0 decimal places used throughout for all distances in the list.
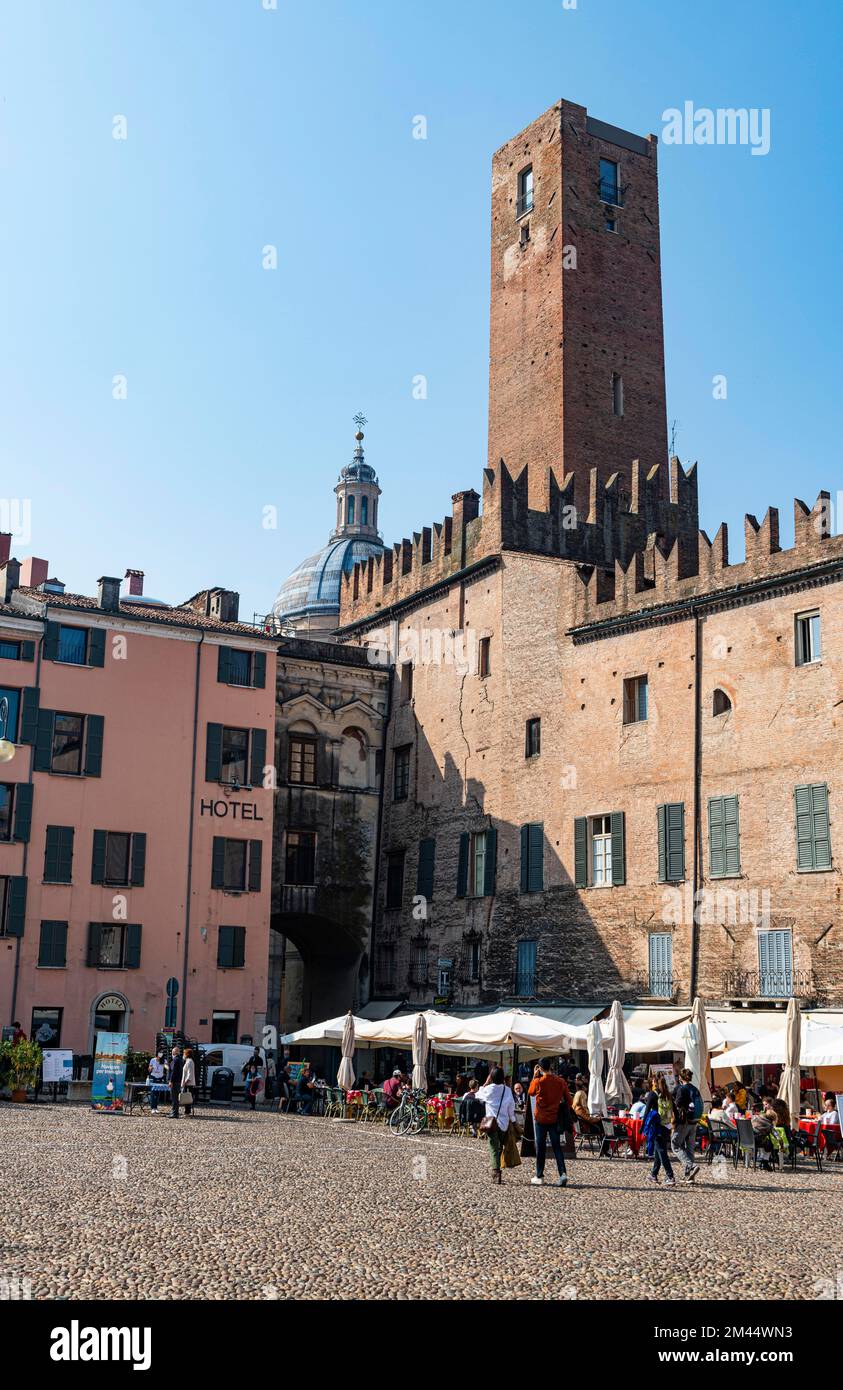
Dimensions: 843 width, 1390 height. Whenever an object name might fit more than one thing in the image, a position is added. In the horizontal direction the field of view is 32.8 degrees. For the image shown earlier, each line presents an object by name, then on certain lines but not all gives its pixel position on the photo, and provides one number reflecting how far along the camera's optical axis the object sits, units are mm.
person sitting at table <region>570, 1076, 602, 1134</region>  23656
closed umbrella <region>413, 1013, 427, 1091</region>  25859
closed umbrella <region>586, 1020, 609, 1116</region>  22609
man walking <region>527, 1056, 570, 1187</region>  16719
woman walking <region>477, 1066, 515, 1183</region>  16953
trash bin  32656
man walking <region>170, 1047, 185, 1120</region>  26688
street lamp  32625
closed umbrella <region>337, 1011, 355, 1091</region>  28031
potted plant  28953
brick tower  40969
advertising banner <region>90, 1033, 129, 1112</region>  27641
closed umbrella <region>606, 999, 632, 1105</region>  22969
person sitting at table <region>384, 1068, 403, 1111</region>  27620
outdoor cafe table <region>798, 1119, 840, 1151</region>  22609
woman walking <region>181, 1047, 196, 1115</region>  26359
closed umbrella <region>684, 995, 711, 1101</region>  22344
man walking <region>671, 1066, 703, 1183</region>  18203
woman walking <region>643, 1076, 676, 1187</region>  17625
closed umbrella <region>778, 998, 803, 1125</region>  21547
